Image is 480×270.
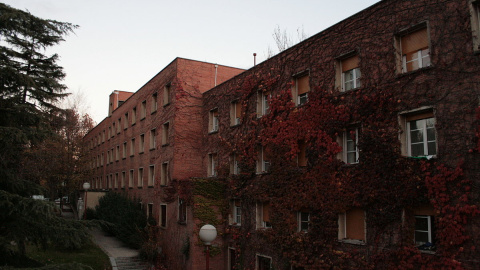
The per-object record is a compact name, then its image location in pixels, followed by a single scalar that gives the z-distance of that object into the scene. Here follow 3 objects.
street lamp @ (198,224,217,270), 13.38
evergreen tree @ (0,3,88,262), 10.47
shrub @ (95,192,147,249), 25.09
